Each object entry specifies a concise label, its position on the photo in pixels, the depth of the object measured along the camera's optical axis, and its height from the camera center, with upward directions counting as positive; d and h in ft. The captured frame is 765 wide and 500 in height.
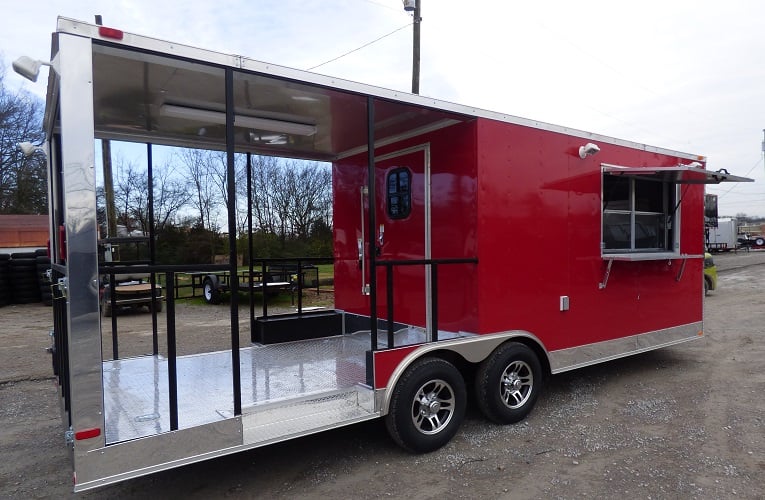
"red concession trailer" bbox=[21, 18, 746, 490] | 8.64 -0.52
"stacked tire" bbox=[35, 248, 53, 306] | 40.96 -2.76
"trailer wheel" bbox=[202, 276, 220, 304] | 41.73 -4.14
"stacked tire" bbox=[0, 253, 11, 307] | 39.78 -2.85
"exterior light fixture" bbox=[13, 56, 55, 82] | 8.22 +2.89
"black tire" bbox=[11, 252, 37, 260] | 40.73 -0.85
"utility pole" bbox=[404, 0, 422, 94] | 37.31 +14.93
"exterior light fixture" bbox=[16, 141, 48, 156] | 12.89 +2.47
